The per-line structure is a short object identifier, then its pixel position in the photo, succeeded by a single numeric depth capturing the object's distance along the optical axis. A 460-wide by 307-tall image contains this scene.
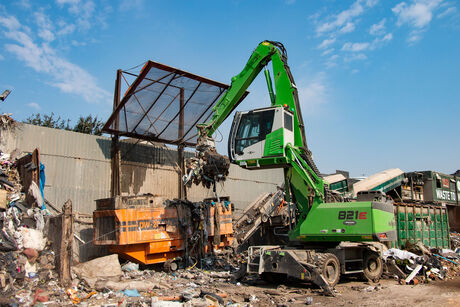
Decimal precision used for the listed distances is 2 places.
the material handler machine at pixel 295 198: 8.59
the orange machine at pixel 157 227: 10.11
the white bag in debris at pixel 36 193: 9.99
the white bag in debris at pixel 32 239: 8.37
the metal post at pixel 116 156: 12.77
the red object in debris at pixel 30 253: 8.04
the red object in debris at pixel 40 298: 6.56
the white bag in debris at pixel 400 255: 10.91
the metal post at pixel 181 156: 14.31
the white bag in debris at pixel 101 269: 8.72
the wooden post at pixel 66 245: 7.75
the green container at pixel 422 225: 14.11
